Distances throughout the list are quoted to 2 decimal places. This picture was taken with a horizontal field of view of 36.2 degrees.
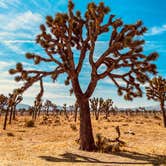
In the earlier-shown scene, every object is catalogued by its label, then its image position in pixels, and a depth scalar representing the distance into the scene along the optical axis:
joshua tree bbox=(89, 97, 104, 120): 44.97
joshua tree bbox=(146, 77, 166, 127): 25.11
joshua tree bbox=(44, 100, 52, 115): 60.74
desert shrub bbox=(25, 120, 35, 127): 26.67
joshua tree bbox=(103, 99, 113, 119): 45.69
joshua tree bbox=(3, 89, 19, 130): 11.47
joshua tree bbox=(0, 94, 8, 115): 30.73
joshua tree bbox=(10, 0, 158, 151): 11.32
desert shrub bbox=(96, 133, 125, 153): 11.40
